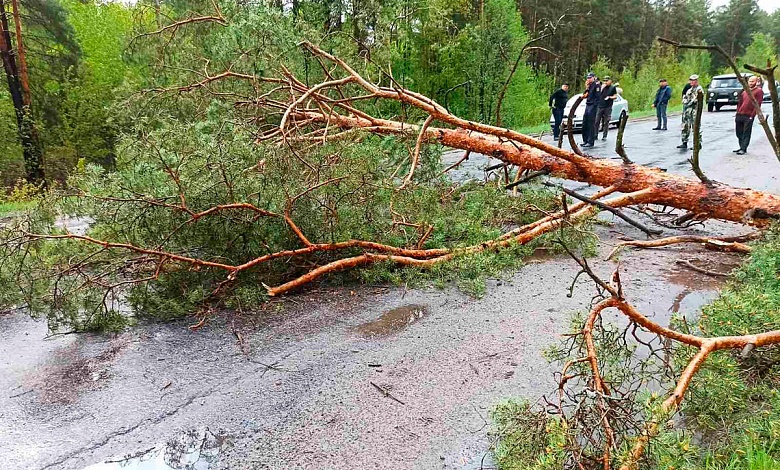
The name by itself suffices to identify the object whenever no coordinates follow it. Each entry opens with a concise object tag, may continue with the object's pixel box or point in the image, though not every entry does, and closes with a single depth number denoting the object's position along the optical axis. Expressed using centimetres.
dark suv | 1861
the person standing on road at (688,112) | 1029
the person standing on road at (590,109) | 1104
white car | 1447
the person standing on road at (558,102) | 1172
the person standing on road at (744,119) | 914
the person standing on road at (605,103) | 1141
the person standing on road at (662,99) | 1327
